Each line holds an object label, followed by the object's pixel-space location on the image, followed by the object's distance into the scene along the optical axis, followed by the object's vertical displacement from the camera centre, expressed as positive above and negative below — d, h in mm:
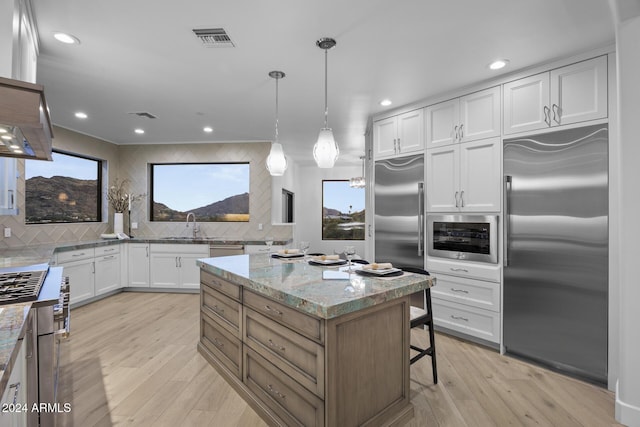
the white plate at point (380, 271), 2085 -363
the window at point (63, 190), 4391 +383
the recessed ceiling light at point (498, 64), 2744 +1309
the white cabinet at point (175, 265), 5180 -797
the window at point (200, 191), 5918 +448
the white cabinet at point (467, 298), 3078 -838
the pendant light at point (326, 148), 2541 +529
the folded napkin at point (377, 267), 2156 -349
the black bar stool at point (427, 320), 2341 -769
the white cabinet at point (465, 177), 3084 +391
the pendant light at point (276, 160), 2928 +501
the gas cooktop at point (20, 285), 1477 -366
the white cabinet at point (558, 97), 2502 +990
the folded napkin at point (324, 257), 2639 -351
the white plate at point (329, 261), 2541 -367
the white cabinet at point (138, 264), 5242 -792
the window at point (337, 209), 8711 +168
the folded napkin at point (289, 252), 2928 -335
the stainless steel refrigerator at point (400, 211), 3674 +53
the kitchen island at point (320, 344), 1583 -721
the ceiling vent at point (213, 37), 2318 +1321
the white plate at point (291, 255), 2883 -361
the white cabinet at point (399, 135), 3695 +975
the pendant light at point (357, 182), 7410 +767
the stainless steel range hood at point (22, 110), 1217 +416
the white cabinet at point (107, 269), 4645 -804
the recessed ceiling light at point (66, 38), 2338 +1310
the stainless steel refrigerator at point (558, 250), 2473 -287
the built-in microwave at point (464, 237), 3086 -222
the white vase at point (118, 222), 5355 -120
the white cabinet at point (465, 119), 3105 +994
